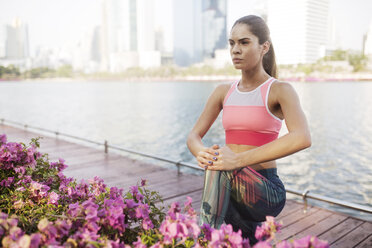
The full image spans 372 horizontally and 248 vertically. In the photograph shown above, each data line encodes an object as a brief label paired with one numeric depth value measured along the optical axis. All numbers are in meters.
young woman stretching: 1.38
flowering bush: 0.85
